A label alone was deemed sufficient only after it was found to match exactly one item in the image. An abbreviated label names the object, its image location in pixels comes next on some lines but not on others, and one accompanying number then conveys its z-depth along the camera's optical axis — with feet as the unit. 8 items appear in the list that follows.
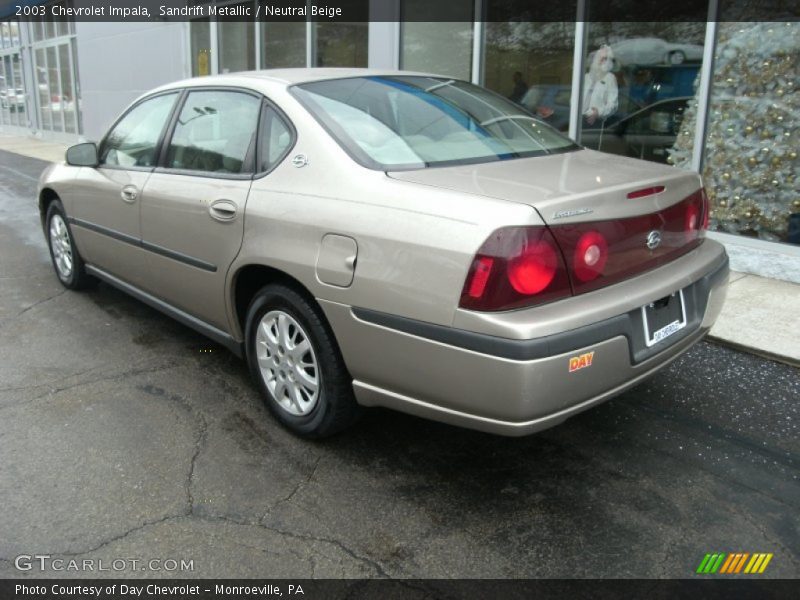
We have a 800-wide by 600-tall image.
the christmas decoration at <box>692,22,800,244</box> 19.33
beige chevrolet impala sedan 8.04
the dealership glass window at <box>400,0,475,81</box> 28.68
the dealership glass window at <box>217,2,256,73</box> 40.96
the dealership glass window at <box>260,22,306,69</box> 37.32
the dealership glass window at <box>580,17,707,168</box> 21.45
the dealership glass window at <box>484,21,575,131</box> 24.88
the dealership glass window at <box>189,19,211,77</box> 43.62
